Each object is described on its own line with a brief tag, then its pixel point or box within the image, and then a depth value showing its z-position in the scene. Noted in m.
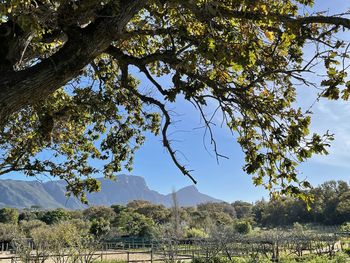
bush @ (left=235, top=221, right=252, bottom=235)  56.54
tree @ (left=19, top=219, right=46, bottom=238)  53.00
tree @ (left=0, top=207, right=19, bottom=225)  69.10
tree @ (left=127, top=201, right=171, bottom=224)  74.62
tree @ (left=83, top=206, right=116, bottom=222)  72.91
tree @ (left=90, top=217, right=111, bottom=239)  49.66
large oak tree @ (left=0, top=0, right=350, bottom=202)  3.66
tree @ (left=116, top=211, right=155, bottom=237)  51.52
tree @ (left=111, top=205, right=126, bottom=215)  81.04
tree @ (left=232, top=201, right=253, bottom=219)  99.81
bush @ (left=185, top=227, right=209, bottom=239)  49.74
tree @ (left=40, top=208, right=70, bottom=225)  66.24
